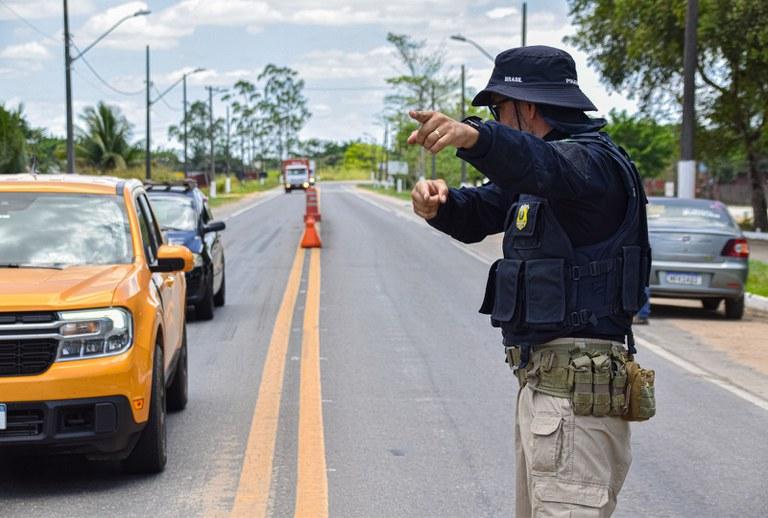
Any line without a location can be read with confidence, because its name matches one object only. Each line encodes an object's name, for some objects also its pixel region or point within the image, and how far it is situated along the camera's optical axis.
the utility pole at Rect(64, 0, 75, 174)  33.72
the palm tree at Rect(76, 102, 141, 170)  62.38
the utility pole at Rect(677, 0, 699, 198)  25.30
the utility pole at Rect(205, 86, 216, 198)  76.94
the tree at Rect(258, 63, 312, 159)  152.00
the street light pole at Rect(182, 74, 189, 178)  67.67
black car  13.95
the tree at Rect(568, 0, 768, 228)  32.81
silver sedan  15.30
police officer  3.62
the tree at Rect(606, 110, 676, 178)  88.81
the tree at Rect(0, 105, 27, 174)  36.25
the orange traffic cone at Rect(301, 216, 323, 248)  28.00
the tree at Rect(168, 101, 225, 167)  131.12
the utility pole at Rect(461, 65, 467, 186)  59.09
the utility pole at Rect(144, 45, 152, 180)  51.83
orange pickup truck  6.22
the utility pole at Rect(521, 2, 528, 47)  39.91
